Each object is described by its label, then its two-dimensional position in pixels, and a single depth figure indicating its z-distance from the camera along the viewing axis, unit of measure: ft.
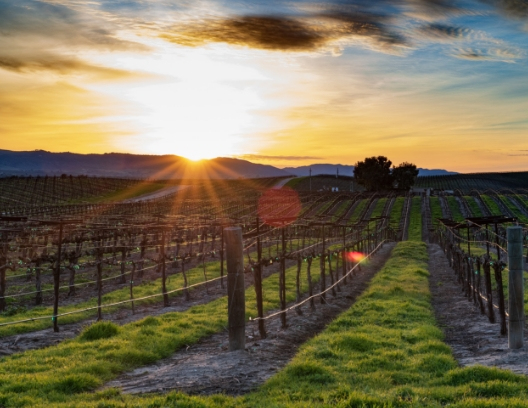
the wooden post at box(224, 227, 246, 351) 44.86
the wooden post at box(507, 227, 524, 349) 44.09
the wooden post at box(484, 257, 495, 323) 58.34
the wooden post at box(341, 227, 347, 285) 105.40
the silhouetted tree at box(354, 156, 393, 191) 538.47
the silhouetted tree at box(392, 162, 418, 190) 542.98
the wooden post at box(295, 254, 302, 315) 73.63
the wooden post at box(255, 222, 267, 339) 51.52
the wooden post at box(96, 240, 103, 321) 72.64
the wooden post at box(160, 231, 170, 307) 86.53
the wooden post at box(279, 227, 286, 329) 60.90
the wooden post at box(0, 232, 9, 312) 87.33
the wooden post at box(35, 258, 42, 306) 91.77
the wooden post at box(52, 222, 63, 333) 65.67
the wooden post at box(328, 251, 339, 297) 90.94
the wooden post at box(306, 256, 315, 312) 75.68
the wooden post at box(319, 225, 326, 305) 81.93
